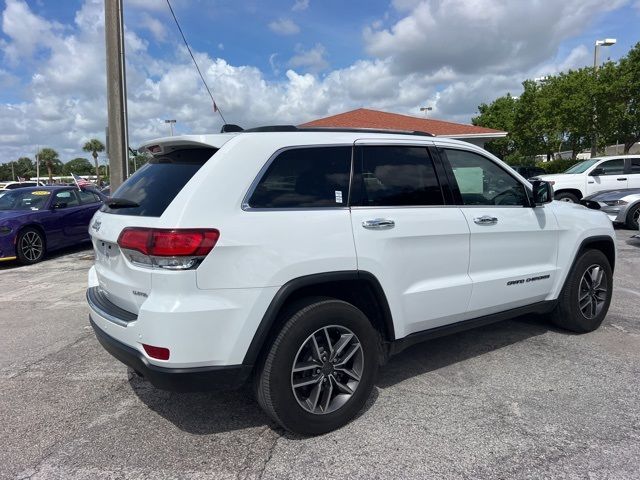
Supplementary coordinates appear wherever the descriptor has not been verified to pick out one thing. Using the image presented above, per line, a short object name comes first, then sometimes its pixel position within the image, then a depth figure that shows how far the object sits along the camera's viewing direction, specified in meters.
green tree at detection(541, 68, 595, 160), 24.77
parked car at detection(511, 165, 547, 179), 24.64
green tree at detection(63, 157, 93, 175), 114.12
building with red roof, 20.14
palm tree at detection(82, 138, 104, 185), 81.81
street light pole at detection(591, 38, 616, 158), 24.88
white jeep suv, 2.67
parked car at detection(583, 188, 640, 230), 11.91
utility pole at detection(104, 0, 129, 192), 9.73
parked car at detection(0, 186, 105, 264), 9.43
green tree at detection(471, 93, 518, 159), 45.22
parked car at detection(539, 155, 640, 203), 14.36
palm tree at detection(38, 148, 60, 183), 80.96
